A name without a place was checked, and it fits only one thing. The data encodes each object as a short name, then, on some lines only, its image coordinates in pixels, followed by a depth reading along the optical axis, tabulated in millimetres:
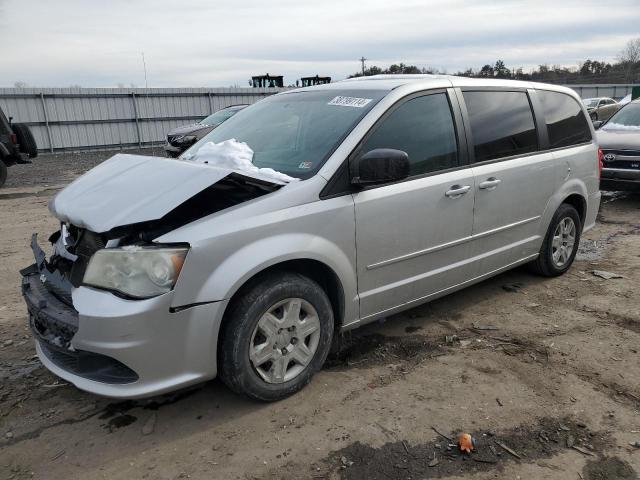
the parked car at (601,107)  24180
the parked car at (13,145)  11578
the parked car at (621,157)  8281
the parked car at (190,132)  13302
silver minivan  2648
